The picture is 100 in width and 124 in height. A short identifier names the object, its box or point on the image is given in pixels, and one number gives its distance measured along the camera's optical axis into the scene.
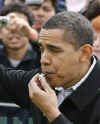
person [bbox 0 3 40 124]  7.56
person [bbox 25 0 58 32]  9.12
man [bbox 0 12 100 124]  4.25
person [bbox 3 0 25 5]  9.67
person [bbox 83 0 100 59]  7.00
